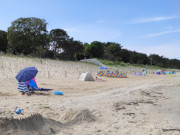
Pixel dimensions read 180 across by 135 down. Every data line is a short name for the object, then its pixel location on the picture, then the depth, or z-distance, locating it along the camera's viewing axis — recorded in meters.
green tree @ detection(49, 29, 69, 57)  37.56
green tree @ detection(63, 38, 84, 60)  39.28
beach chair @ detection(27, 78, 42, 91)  8.80
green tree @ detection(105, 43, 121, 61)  55.42
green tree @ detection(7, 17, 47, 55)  32.06
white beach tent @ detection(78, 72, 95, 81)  14.79
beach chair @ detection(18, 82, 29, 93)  8.38
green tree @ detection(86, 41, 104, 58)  44.97
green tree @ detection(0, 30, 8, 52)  38.97
